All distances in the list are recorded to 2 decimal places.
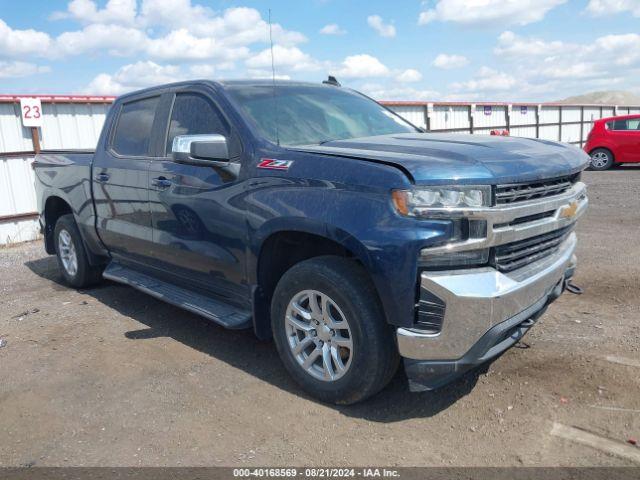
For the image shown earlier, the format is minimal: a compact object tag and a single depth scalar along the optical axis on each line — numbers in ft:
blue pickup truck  9.24
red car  52.75
